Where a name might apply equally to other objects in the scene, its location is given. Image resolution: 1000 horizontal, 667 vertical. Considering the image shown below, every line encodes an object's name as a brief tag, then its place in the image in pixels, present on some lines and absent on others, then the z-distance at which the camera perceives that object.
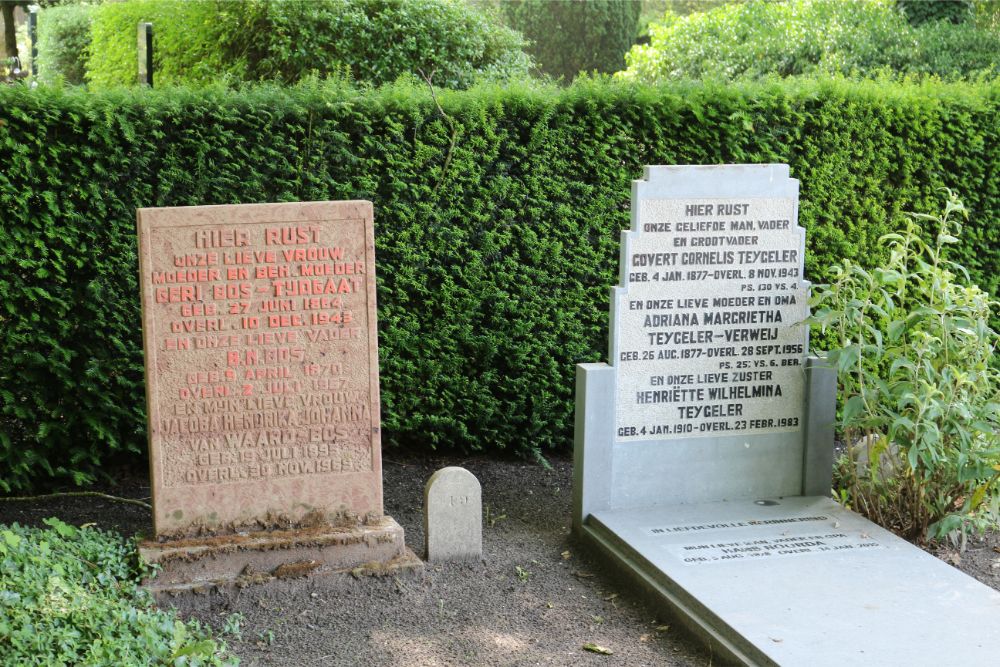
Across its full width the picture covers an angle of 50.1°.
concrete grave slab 4.11
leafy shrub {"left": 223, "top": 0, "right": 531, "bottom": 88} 9.67
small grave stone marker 5.12
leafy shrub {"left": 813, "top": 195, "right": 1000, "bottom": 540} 5.18
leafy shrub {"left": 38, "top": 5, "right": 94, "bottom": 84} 16.58
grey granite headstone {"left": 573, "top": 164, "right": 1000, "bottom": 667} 5.14
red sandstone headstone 4.83
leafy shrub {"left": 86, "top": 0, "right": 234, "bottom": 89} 10.95
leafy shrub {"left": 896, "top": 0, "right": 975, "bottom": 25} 13.74
